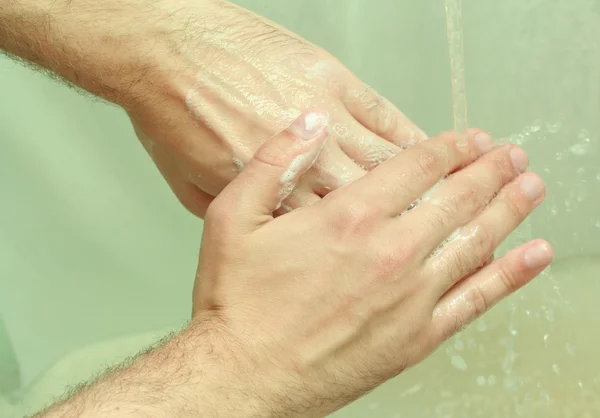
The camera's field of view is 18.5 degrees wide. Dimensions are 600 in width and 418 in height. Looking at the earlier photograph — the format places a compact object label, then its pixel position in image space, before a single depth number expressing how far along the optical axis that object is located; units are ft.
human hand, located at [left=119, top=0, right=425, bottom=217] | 2.97
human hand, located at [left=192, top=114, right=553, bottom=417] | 2.73
